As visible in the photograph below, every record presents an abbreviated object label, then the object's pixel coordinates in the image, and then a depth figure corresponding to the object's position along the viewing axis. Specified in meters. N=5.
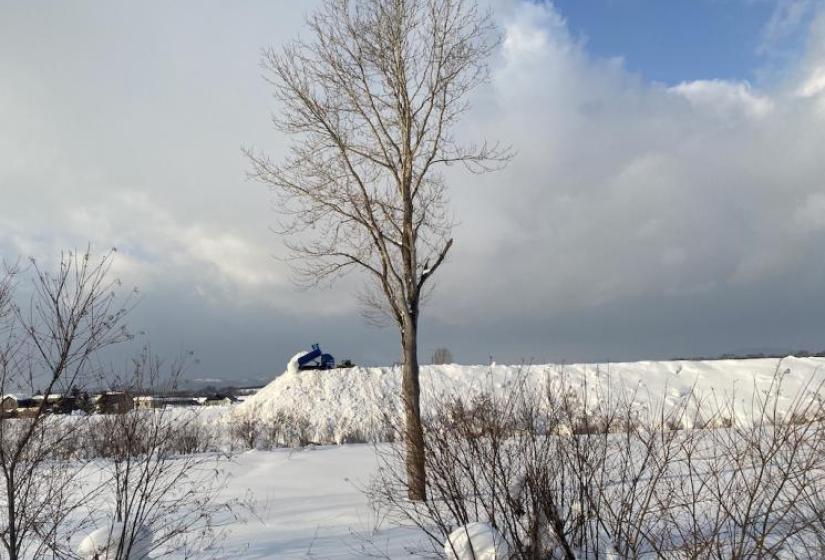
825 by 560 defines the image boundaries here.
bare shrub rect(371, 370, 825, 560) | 3.76
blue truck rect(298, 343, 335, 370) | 25.64
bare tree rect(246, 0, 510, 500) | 8.55
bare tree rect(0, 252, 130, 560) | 4.34
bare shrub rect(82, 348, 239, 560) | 4.65
